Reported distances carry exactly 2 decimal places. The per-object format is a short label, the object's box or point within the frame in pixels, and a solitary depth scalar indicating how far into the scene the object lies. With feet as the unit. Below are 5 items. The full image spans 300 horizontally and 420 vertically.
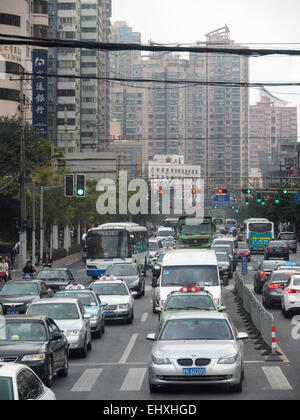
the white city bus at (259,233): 283.59
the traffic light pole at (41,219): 209.90
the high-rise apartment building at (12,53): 325.83
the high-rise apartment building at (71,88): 543.39
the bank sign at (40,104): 307.58
